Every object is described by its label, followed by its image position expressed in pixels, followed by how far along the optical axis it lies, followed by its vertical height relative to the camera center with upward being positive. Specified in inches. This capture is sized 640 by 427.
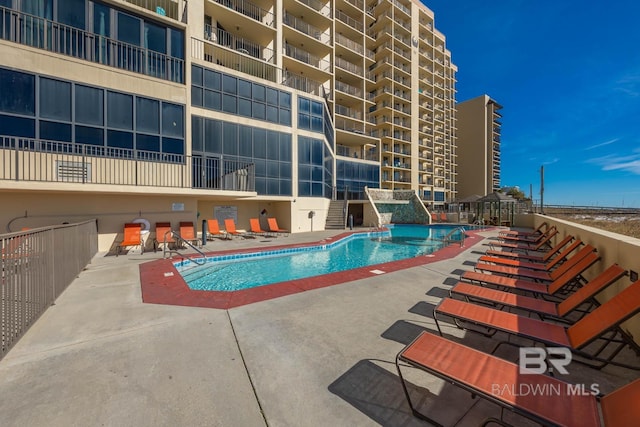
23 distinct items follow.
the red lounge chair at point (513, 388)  65.4 -53.6
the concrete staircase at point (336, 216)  834.8 -18.5
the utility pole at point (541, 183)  929.8 +104.0
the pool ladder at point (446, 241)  569.4 -69.5
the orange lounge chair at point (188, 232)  457.4 -40.3
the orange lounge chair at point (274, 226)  677.3 -42.3
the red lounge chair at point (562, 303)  137.7 -54.2
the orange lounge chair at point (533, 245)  366.9 -52.2
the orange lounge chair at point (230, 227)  572.4 -39.0
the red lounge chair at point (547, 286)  176.7 -53.4
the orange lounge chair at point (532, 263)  239.3 -52.1
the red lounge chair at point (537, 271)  199.2 -53.1
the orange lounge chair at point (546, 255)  277.7 -50.5
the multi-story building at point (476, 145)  2342.5 +625.9
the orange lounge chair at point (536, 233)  490.2 -43.0
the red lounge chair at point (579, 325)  101.3 -53.2
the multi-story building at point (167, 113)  350.6 +183.1
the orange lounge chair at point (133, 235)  396.5 -40.5
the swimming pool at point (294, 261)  309.4 -81.9
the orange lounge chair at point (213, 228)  565.3 -40.2
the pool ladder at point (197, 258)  358.0 -69.1
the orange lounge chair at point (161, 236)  435.3 -45.8
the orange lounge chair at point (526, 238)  403.2 -48.0
